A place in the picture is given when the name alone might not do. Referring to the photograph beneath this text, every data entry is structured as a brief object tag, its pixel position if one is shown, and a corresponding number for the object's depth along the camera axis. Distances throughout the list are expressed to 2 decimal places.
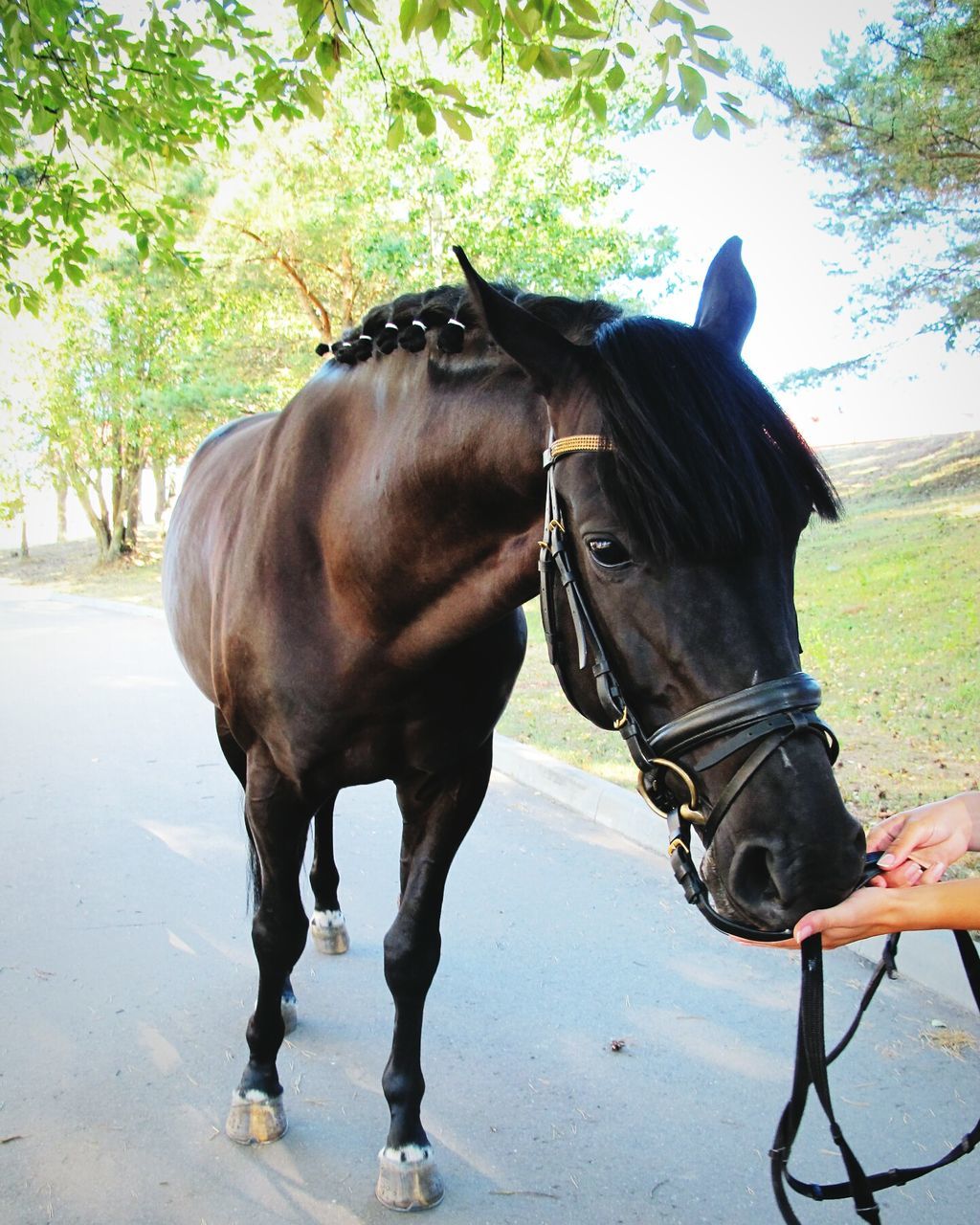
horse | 1.51
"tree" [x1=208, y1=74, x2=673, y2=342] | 12.79
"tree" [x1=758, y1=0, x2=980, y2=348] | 8.05
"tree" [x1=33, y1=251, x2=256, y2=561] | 17.42
